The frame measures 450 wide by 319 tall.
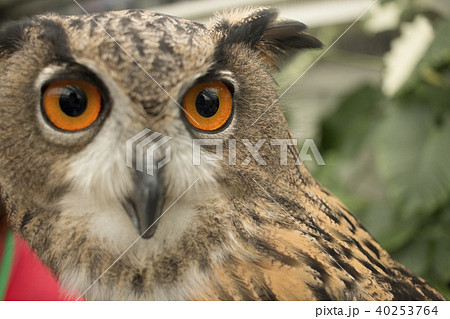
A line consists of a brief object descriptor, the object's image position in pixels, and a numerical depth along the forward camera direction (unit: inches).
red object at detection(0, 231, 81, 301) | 18.7
